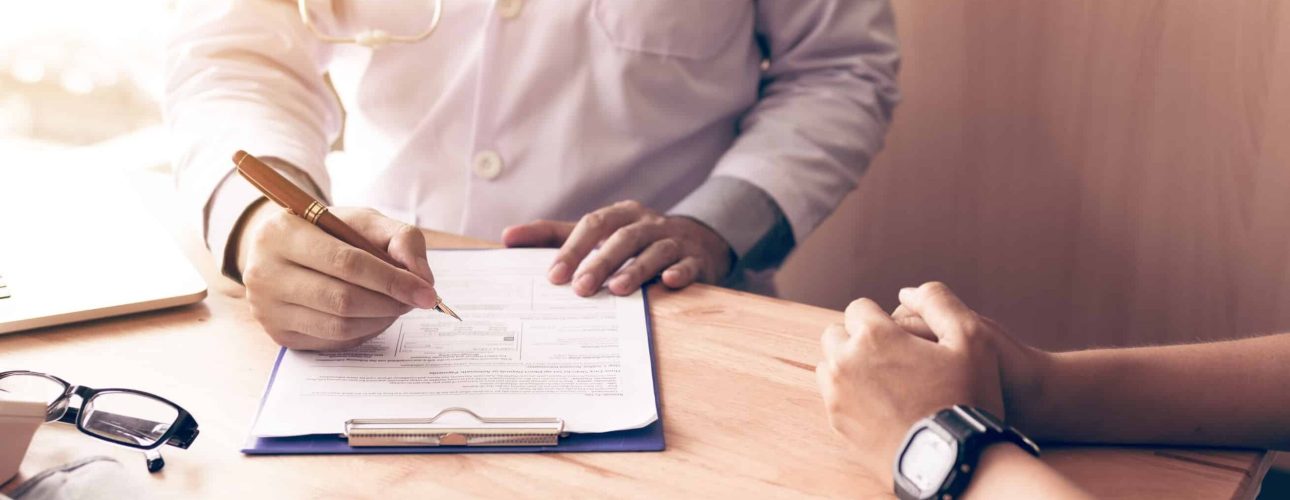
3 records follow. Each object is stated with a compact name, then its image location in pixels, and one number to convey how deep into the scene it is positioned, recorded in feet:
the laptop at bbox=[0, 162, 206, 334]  2.84
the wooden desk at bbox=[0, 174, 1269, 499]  2.11
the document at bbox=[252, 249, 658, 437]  2.34
